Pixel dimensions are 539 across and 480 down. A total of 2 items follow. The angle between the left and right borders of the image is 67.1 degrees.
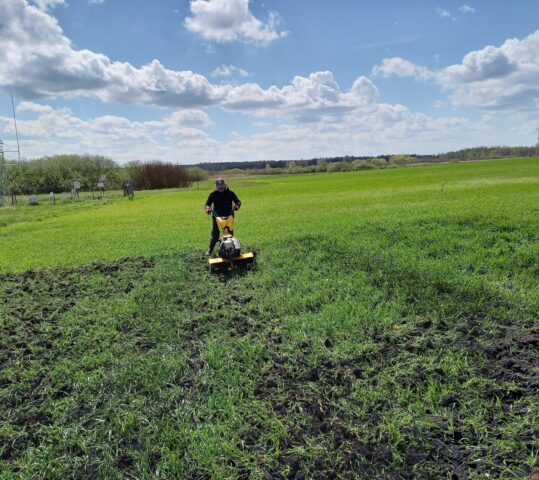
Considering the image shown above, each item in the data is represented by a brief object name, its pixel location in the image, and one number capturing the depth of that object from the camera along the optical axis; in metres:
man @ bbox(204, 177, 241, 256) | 9.84
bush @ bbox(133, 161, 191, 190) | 69.50
